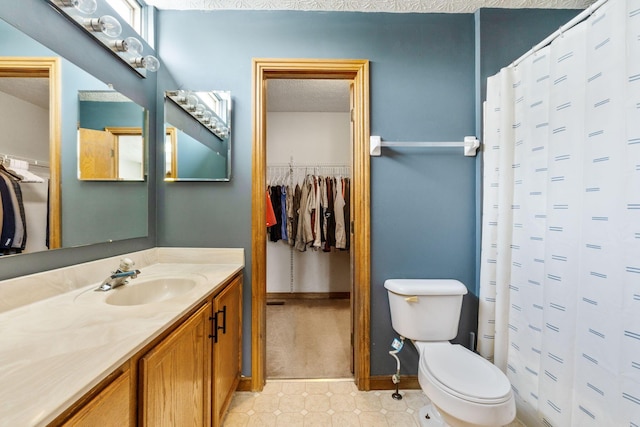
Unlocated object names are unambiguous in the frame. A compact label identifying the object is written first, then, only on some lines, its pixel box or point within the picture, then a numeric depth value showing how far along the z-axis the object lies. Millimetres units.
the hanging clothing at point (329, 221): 3043
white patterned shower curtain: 927
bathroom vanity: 527
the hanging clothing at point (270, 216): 2918
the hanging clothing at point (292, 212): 3086
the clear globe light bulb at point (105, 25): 1181
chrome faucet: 1127
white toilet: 1047
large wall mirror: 884
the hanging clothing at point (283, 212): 3082
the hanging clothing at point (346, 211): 3029
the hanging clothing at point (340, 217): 3000
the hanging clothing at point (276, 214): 3084
